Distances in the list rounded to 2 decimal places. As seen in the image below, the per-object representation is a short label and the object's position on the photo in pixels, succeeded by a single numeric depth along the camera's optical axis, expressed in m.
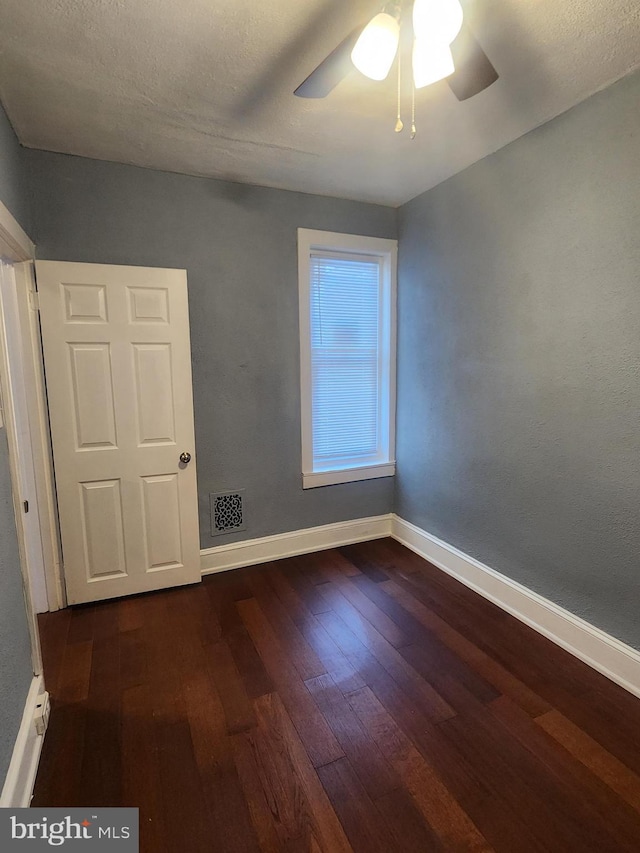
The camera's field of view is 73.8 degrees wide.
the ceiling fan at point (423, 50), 1.18
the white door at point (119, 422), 2.45
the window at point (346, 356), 3.16
